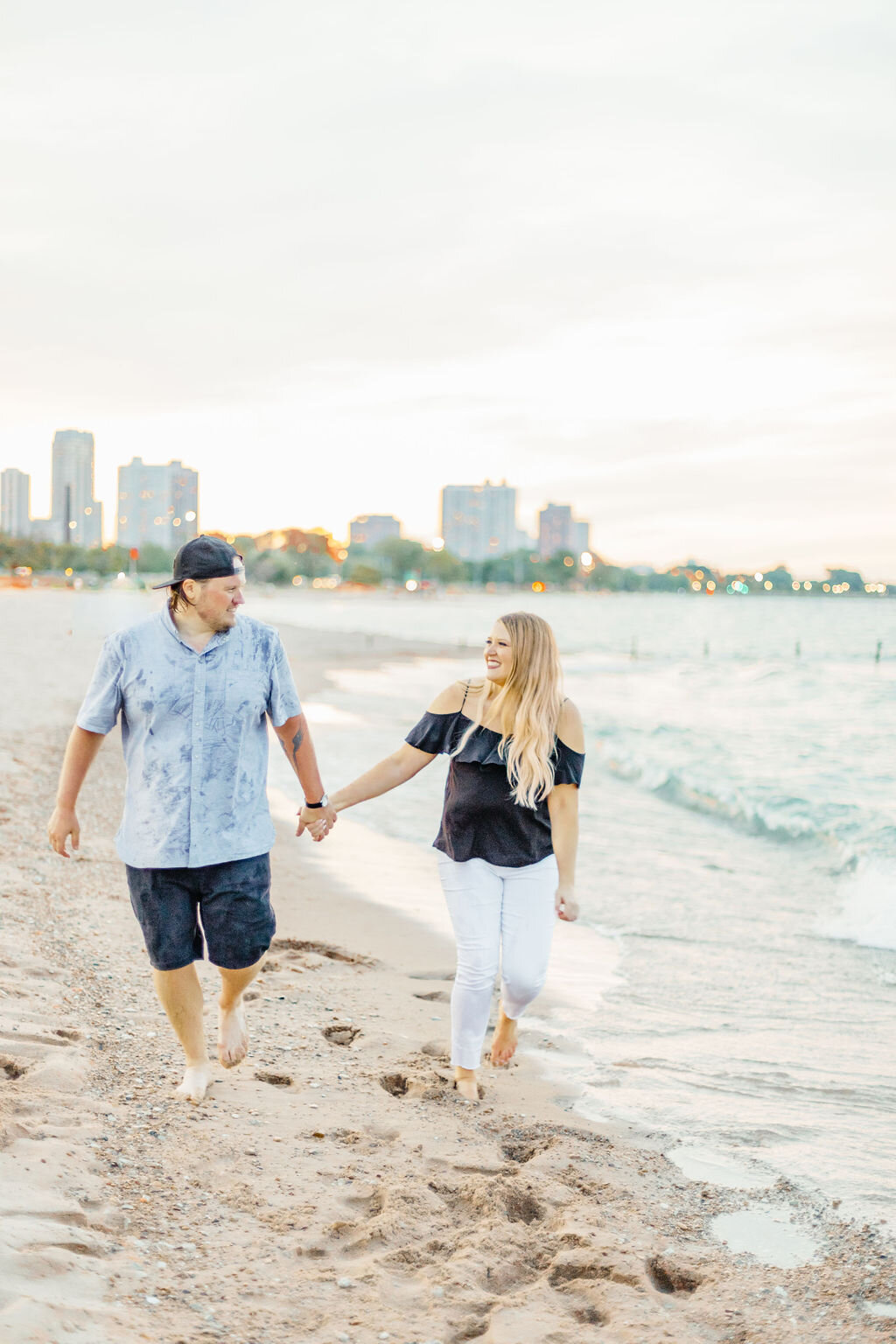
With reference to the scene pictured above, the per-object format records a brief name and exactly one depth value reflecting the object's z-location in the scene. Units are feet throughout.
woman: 12.58
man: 11.30
